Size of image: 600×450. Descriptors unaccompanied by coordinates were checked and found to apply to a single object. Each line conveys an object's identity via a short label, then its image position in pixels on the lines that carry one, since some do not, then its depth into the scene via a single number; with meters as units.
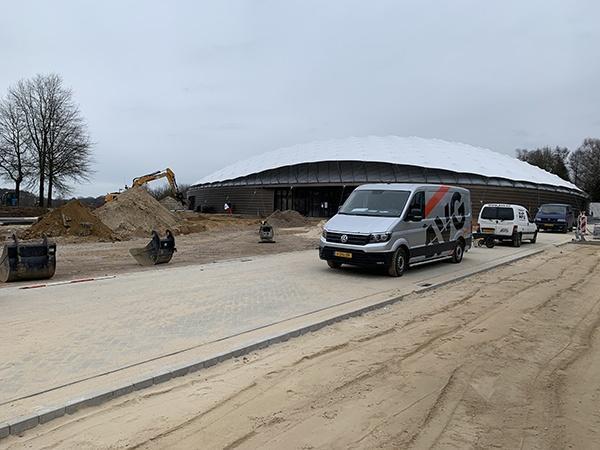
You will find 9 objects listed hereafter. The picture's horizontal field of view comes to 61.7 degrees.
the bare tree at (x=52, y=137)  48.50
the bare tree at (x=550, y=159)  89.88
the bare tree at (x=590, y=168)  85.94
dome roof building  52.75
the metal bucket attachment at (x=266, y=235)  22.14
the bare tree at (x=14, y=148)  47.62
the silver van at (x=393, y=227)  11.62
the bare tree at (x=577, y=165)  90.50
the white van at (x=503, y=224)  21.47
